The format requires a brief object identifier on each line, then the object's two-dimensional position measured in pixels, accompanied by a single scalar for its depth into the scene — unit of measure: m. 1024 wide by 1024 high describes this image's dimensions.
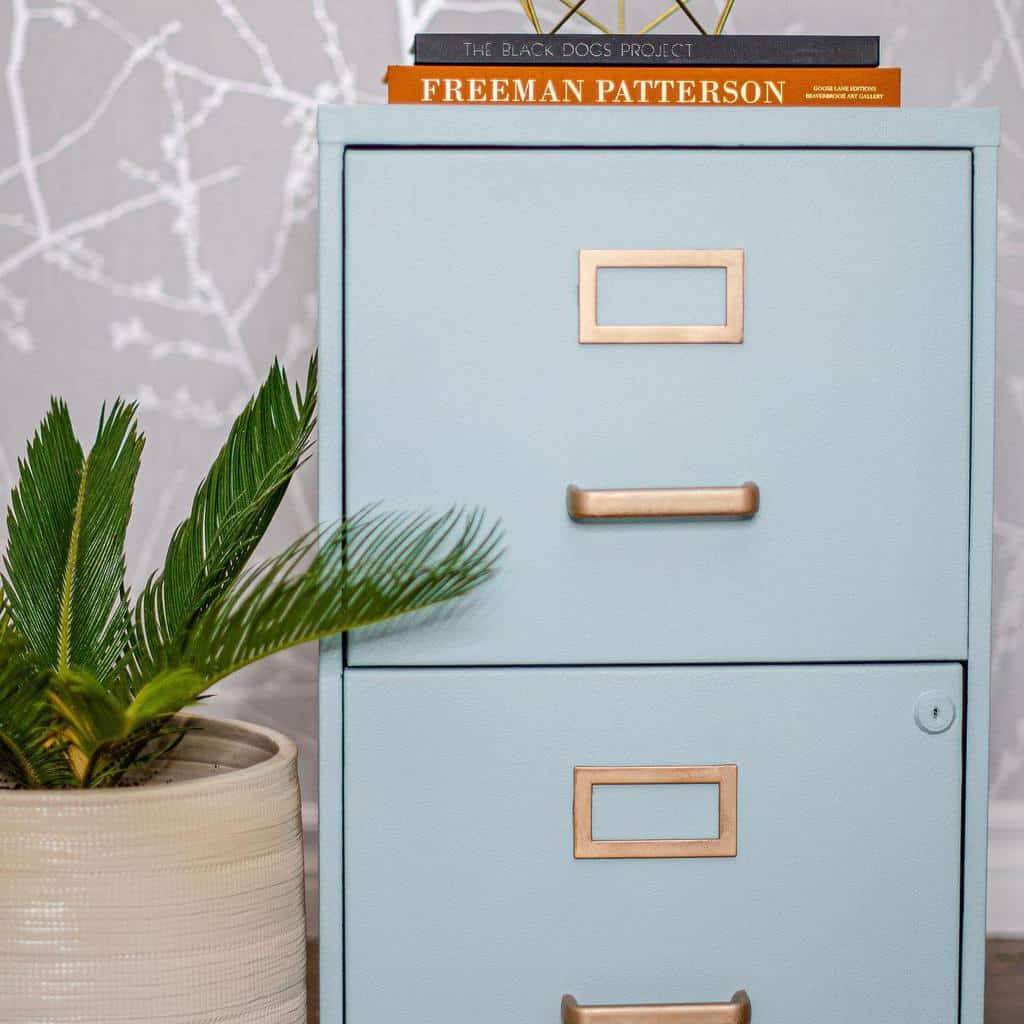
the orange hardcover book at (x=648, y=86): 1.53
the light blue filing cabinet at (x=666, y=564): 1.49
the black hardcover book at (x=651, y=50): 1.54
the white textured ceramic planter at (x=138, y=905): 1.44
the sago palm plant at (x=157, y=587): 1.46
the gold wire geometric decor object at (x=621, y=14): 1.60
